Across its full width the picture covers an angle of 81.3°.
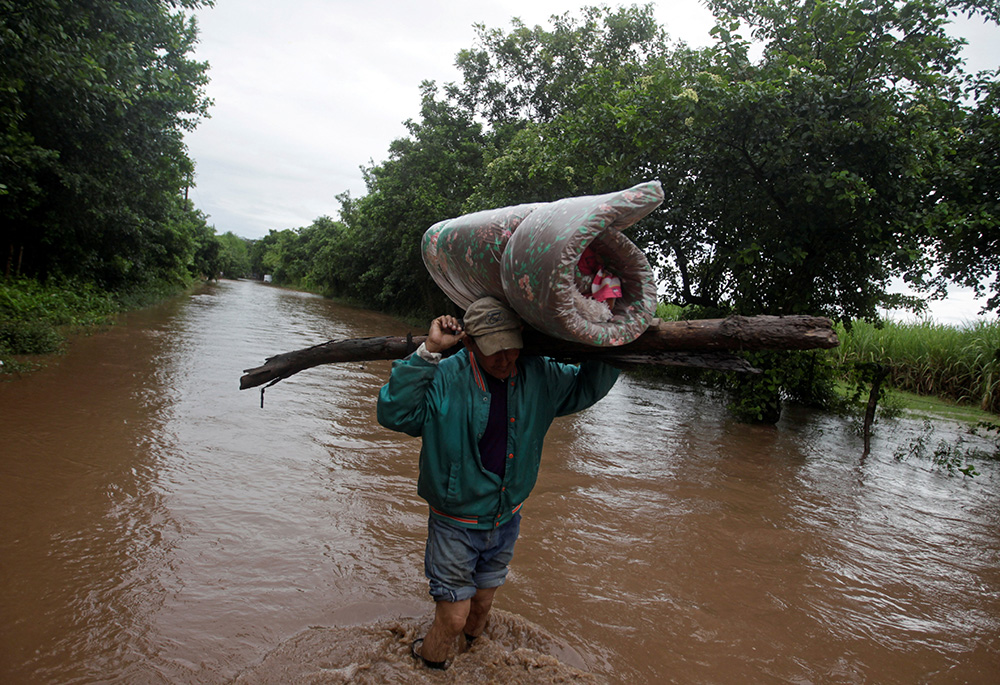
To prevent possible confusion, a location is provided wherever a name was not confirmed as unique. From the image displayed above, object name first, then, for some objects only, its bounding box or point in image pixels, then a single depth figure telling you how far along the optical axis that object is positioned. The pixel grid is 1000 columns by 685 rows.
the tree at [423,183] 19.66
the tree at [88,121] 7.74
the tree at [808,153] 6.20
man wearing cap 2.17
